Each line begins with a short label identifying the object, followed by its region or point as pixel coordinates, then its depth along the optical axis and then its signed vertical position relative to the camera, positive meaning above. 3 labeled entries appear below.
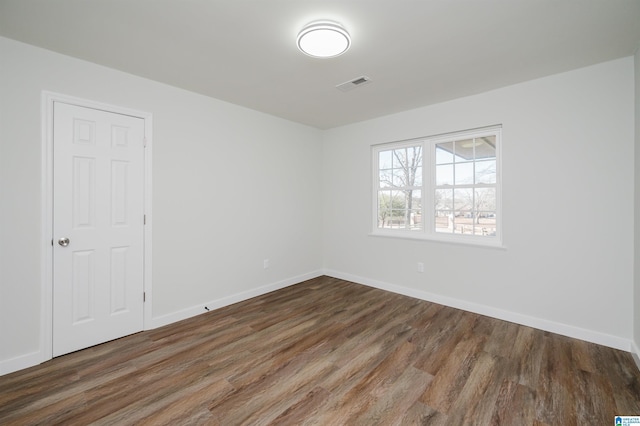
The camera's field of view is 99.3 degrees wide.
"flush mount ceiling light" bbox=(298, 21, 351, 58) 1.94 +1.31
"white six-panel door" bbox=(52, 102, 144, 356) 2.41 -0.14
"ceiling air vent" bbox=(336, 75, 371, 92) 2.83 +1.40
